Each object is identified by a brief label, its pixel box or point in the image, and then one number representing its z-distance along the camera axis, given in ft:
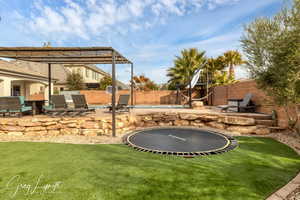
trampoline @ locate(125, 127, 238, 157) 13.52
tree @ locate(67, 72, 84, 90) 70.74
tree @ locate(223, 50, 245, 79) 65.87
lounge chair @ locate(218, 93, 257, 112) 24.99
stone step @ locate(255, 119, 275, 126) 20.21
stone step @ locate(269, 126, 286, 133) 19.53
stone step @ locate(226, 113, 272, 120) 20.78
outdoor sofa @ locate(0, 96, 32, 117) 19.04
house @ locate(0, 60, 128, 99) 35.47
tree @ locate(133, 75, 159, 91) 79.60
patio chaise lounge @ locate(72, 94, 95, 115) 21.39
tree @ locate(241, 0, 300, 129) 10.21
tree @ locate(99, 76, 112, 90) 70.44
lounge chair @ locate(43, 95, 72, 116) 21.57
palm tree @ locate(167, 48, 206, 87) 61.16
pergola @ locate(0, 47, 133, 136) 17.75
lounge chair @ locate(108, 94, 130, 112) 25.00
